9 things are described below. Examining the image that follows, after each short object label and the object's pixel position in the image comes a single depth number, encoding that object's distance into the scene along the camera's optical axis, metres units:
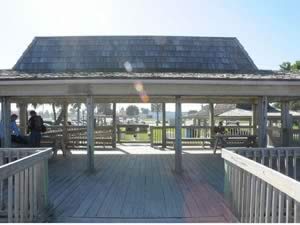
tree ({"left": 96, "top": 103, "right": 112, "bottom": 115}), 39.85
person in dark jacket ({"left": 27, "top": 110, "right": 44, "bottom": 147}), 7.38
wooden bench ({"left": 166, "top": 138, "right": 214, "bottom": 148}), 10.41
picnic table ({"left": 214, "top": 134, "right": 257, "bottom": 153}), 8.83
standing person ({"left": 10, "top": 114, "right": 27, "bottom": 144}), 7.25
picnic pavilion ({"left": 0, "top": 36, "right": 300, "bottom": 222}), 3.43
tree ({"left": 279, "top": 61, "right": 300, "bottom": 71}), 23.02
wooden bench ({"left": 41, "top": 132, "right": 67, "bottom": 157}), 8.19
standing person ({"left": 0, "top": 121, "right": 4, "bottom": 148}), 6.76
